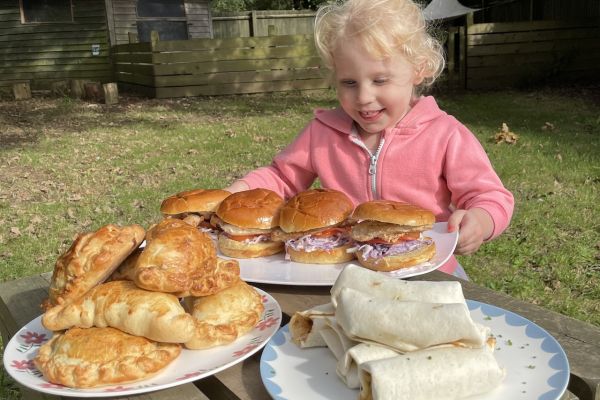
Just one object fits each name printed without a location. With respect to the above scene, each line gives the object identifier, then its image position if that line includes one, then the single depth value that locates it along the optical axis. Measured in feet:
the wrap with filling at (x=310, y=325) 2.91
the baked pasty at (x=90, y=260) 3.01
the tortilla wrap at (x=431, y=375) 2.55
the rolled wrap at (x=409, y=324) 2.63
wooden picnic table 2.84
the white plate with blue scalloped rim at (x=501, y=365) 2.69
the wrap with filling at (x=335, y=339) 2.79
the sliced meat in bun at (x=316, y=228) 3.76
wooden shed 27.23
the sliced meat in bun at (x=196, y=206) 4.06
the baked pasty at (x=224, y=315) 2.96
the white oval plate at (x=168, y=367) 2.79
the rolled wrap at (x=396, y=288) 2.82
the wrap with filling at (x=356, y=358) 2.67
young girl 4.24
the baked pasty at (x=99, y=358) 2.78
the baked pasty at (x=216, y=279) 2.99
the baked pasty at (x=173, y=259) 2.89
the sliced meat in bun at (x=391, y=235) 3.63
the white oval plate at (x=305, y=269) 3.52
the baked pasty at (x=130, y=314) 2.83
